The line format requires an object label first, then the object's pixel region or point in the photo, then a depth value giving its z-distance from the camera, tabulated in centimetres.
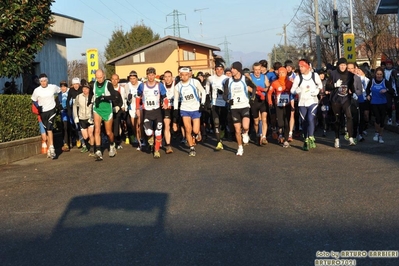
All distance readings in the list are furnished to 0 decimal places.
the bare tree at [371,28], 4344
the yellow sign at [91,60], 2536
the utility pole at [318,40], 3222
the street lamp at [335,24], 2705
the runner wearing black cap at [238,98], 1312
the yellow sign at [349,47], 2792
